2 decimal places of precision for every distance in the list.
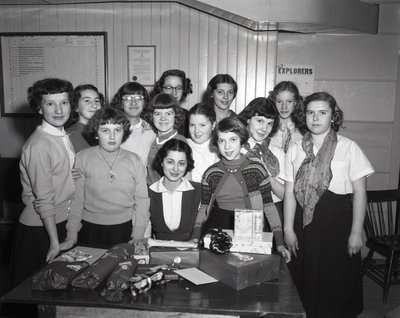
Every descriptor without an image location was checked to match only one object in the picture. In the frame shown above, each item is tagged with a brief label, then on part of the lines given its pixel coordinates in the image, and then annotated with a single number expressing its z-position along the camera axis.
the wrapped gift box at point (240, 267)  1.52
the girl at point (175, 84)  3.03
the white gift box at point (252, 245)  1.70
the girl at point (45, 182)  2.16
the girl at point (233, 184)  2.26
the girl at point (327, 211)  2.37
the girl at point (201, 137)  2.55
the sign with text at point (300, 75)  4.02
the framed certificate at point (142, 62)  4.02
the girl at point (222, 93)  3.02
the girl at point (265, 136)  2.49
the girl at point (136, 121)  2.74
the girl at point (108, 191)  2.32
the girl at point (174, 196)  2.34
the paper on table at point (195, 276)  1.57
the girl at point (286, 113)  2.86
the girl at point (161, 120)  2.57
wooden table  1.38
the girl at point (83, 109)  2.68
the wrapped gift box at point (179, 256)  1.69
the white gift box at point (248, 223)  1.74
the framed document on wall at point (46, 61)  4.07
